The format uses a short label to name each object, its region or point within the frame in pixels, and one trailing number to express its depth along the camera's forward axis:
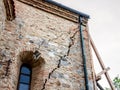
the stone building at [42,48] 4.56
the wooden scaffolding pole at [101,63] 5.31
